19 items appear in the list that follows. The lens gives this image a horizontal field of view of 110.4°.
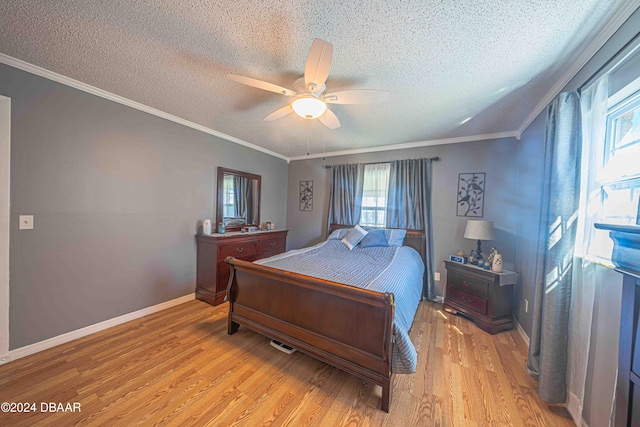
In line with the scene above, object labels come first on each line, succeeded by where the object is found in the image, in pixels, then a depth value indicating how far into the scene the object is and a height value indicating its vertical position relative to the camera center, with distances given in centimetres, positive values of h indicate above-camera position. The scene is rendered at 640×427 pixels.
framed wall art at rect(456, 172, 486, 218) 314 +27
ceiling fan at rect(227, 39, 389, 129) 149 +90
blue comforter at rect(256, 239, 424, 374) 152 -63
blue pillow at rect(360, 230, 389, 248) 333 -45
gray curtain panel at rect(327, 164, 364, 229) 396 +26
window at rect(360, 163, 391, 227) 377 +27
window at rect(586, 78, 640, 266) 122 +29
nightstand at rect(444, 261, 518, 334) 248 -96
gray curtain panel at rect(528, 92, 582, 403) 146 -20
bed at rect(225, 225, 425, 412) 151 -83
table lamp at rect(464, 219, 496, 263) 273 -20
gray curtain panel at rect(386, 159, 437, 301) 338 +16
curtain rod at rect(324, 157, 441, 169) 338 +81
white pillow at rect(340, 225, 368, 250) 344 -44
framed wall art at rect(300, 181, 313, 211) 455 +24
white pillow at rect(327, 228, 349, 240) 375 -43
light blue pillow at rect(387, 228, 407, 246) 335 -40
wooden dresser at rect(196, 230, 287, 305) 300 -78
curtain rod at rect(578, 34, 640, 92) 114 +90
